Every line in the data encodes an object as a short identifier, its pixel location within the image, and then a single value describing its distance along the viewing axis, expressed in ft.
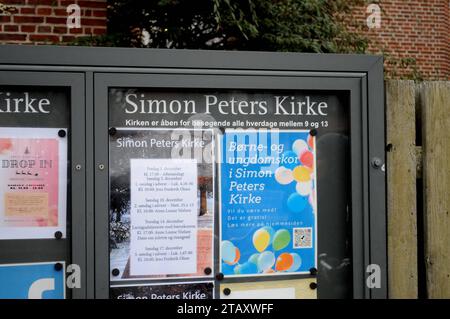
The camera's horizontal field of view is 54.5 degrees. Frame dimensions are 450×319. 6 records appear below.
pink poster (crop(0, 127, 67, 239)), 6.47
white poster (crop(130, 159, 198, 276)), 6.64
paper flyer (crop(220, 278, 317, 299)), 6.85
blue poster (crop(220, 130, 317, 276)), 6.81
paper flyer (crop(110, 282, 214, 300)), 6.66
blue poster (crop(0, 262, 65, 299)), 6.44
